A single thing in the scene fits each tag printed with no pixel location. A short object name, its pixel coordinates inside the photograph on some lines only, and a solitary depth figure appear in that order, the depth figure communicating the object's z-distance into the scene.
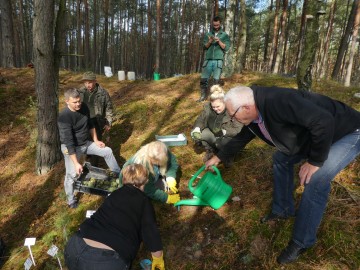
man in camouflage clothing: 5.32
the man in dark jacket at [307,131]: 2.00
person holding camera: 7.19
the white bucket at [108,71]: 14.54
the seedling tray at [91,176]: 4.31
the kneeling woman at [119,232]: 2.31
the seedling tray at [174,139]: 5.60
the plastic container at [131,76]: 12.19
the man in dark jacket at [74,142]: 4.35
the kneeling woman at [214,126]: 4.46
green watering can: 3.60
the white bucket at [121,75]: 12.12
